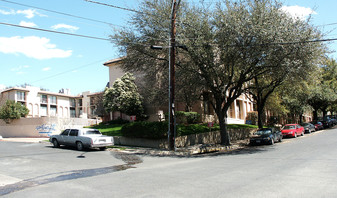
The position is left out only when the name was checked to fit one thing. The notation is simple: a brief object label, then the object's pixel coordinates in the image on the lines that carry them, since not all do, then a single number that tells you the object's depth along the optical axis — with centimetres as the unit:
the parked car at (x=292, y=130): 2631
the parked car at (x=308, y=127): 3219
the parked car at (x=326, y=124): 4228
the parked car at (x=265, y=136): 2011
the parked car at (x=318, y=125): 3755
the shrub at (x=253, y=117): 3966
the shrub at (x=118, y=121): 3197
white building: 5381
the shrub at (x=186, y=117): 2628
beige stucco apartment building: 3058
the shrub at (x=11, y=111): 3456
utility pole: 1614
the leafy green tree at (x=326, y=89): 3650
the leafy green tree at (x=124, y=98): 2881
